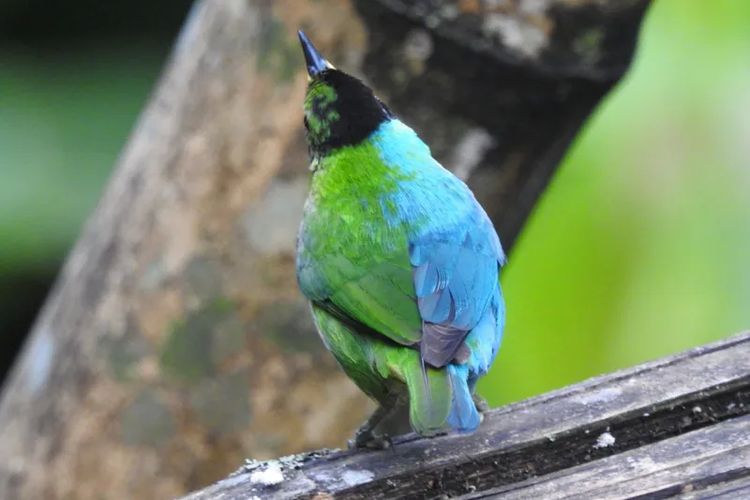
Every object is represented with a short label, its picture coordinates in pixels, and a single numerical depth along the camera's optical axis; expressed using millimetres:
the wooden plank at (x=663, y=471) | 4145
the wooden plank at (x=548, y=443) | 4383
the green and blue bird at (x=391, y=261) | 4895
